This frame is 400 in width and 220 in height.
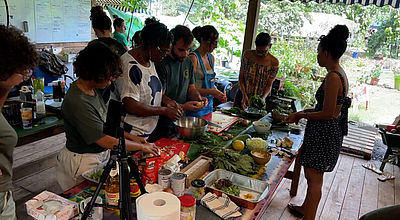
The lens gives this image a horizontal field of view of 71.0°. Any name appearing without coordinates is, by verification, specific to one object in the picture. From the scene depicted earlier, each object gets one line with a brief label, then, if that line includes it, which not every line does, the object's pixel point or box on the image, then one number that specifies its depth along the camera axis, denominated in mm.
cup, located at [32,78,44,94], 2883
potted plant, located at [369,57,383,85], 5762
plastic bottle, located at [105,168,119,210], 1209
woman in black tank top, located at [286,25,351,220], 2115
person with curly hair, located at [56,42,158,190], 1426
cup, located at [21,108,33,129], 2184
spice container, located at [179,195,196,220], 1126
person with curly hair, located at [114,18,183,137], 1826
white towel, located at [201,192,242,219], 1300
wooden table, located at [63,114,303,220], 1301
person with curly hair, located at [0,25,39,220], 1109
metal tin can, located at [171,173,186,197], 1332
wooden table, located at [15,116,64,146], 2133
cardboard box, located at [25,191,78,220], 1110
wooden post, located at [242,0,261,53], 4285
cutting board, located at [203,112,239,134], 2444
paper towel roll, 896
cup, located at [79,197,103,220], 1159
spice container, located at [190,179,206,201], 1396
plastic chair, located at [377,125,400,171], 3885
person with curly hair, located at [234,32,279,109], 3330
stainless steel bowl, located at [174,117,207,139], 2104
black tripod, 966
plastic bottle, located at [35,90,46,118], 2410
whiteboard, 4850
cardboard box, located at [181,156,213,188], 1535
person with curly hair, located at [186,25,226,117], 2713
